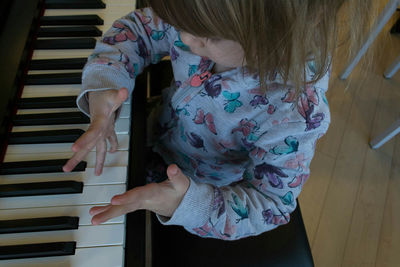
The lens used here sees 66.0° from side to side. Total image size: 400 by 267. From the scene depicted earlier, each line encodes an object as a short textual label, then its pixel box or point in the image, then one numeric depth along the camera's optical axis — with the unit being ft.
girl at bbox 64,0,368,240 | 1.48
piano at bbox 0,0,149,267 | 1.79
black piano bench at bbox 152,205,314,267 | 2.69
